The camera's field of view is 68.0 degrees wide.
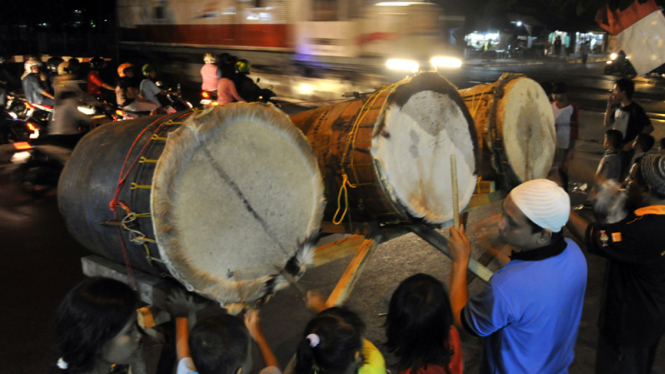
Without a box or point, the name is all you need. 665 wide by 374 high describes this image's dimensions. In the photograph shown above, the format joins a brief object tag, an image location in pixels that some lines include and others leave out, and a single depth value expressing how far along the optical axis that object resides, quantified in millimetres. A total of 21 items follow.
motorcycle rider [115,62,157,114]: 7957
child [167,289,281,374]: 1799
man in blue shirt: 1795
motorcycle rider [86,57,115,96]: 10492
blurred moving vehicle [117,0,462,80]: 6984
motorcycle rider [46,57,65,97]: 13103
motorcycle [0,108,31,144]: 9125
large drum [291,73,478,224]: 2750
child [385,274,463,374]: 1893
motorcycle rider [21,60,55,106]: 9469
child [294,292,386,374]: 1816
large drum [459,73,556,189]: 3738
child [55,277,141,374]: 1616
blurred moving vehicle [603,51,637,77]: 23772
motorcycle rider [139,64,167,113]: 8688
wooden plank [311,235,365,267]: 2747
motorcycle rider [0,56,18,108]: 13703
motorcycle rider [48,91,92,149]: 6719
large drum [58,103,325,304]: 1966
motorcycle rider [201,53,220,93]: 9297
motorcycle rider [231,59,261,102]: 8555
